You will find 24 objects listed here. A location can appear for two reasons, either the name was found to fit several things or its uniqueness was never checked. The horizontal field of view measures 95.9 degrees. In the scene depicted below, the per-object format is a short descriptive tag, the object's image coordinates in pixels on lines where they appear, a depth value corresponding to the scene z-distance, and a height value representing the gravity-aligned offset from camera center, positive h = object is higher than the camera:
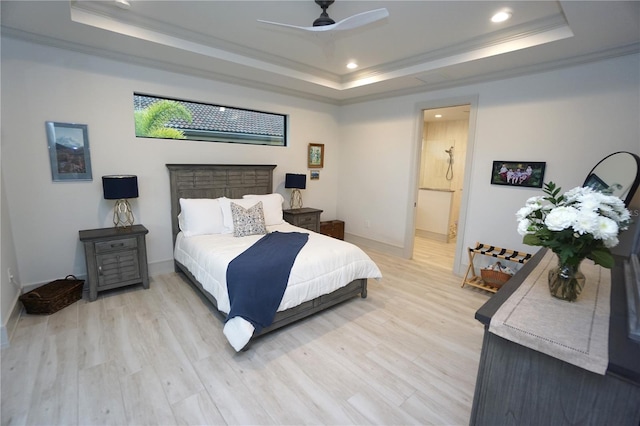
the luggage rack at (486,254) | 3.35 -0.97
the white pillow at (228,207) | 3.59 -0.52
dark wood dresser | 1.00 -0.81
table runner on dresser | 1.04 -0.62
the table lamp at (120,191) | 3.02 -0.30
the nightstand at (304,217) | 4.58 -0.80
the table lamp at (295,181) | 4.58 -0.21
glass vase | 1.41 -0.52
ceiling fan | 2.05 +1.09
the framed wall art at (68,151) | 2.97 +0.11
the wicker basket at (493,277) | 3.35 -1.22
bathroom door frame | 3.79 -0.04
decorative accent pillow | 3.45 -0.66
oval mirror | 2.43 +0.00
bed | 2.57 -0.86
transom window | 3.55 +0.59
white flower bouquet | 1.24 -0.22
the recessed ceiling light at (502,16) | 2.46 +1.35
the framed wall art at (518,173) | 3.27 +0.00
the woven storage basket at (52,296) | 2.71 -1.29
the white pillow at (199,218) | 3.47 -0.64
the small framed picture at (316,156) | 5.14 +0.21
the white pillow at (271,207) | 4.04 -0.58
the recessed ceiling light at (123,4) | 2.41 +1.33
